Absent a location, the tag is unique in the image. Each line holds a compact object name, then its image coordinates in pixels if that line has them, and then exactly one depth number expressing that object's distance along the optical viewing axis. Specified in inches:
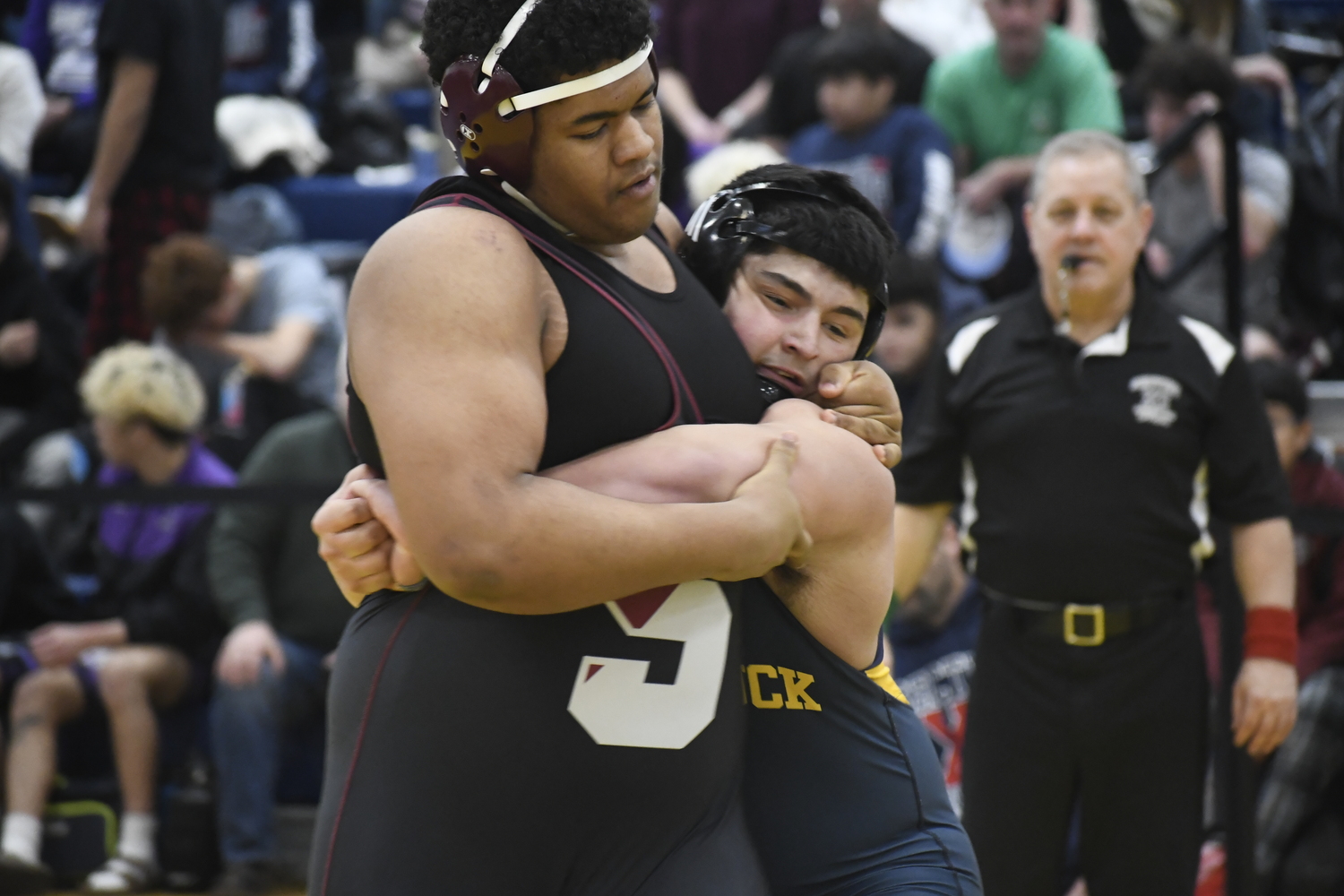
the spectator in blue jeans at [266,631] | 394.3
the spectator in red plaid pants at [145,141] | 442.6
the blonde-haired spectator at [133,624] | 404.2
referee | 293.7
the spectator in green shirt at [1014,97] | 511.8
